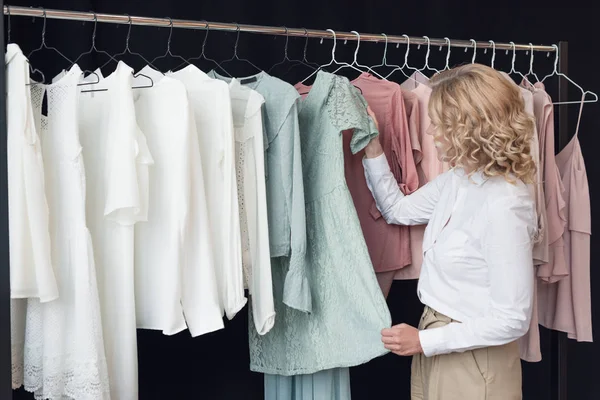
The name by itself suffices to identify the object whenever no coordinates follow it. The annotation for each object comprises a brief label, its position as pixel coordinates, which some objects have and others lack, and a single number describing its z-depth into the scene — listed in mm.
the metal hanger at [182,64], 3338
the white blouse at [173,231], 2223
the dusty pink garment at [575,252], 2990
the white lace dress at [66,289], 2115
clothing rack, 1984
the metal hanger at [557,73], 3047
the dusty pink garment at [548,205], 2895
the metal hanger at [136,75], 2297
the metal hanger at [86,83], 2174
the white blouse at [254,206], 2363
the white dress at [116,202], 2135
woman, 2059
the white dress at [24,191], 2031
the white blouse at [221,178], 2307
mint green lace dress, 2445
